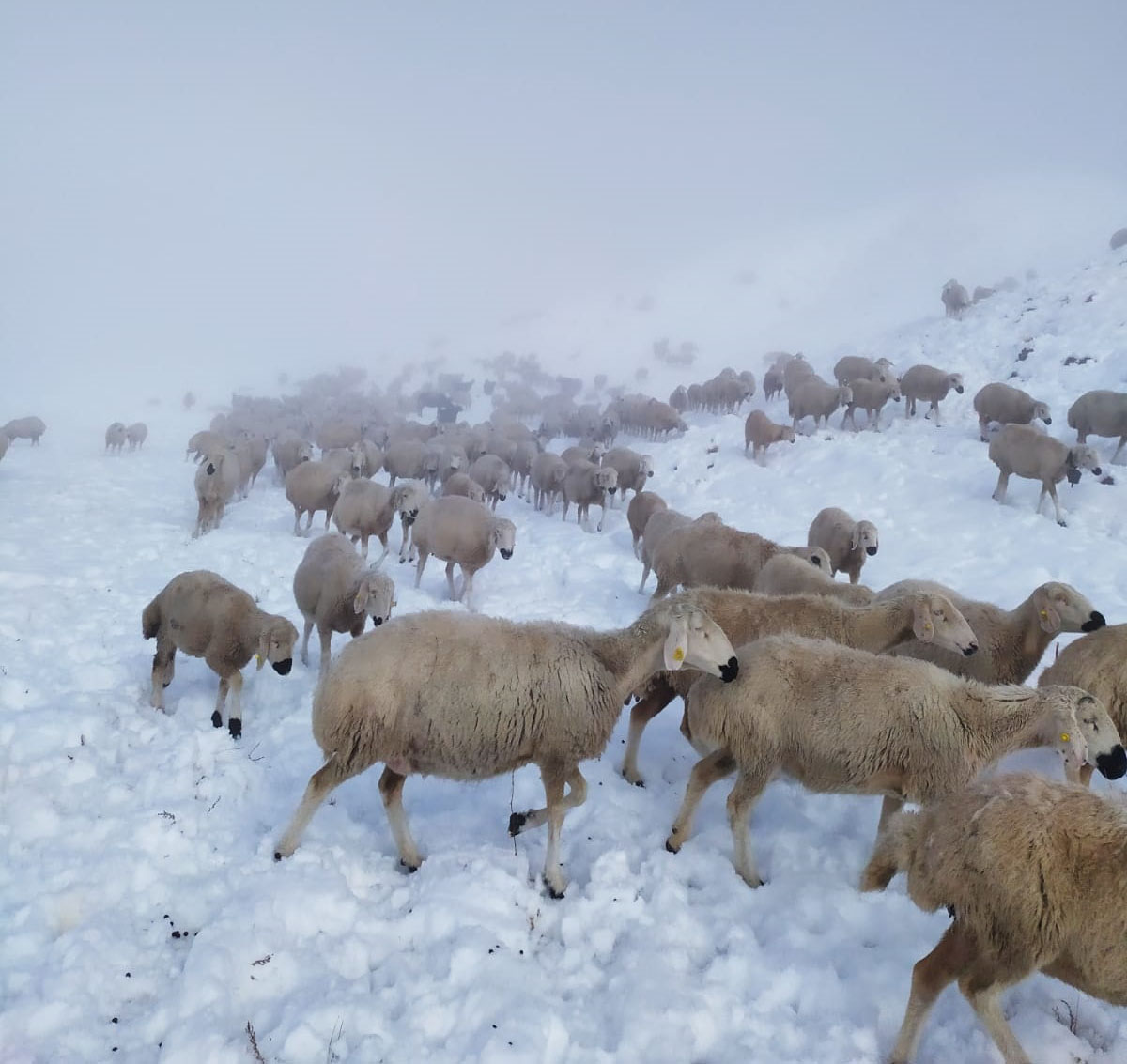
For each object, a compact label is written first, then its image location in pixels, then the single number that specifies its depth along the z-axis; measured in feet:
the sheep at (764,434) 77.56
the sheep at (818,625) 22.61
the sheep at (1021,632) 24.63
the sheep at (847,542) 42.09
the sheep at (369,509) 52.16
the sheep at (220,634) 26.04
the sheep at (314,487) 56.65
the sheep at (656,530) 46.80
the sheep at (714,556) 36.88
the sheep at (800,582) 28.86
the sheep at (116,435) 110.42
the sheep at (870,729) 16.52
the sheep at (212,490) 58.13
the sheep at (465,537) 46.03
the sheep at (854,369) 92.32
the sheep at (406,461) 83.35
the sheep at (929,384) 75.66
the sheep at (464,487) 63.46
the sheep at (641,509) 55.26
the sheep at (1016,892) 10.87
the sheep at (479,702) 17.74
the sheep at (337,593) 31.45
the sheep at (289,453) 78.43
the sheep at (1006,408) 63.72
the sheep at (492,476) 75.91
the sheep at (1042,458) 50.47
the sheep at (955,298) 119.55
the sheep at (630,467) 73.05
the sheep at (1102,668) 20.18
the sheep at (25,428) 108.78
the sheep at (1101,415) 57.21
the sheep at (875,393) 77.56
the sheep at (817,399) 81.54
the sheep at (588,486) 65.57
